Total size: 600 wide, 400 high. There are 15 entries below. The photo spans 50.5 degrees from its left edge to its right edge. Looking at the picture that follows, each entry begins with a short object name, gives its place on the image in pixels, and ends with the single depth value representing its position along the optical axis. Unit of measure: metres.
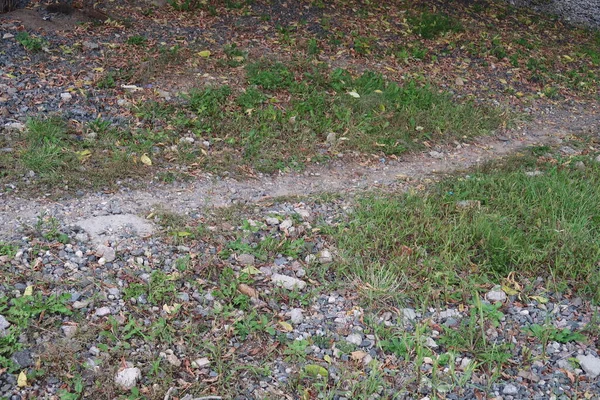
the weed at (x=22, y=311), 3.07
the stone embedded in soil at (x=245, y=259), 3.95
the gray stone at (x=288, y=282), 3.78
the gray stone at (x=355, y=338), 3.40
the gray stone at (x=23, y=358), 3.00
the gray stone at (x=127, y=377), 2.96
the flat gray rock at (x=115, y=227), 4.06
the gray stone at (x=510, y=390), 3.12
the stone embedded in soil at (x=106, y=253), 3.81
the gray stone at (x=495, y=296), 3.75
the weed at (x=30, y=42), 6.54
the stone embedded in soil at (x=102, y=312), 3.36
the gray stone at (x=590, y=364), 3.26
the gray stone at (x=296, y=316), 3.53
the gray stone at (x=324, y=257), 4.03
